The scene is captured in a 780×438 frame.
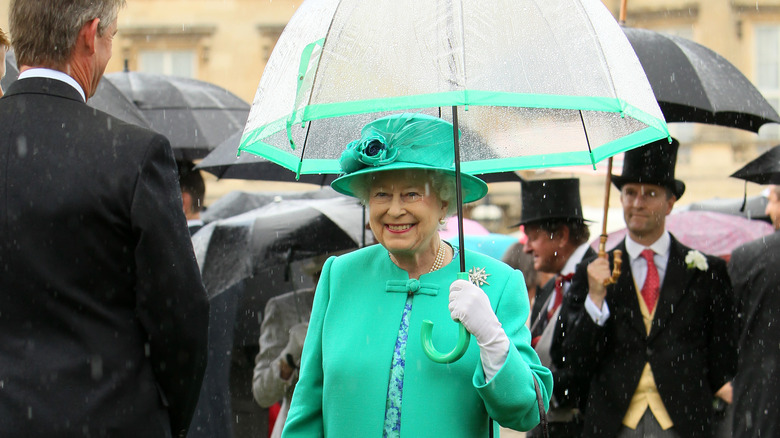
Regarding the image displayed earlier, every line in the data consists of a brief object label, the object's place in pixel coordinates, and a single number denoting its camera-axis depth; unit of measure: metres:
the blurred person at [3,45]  4.06
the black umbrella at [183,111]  7.98
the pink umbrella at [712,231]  10.03
